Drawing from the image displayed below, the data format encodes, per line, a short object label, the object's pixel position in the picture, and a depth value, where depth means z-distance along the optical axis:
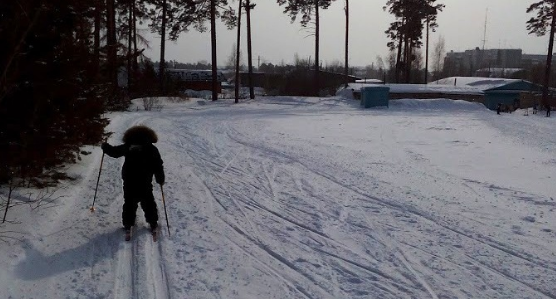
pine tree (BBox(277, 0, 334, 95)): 40.28
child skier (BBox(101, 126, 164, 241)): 6.12
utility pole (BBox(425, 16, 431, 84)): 48.17
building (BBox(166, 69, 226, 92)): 51.58
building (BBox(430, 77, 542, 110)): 36.88
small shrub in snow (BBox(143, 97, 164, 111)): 26.45
